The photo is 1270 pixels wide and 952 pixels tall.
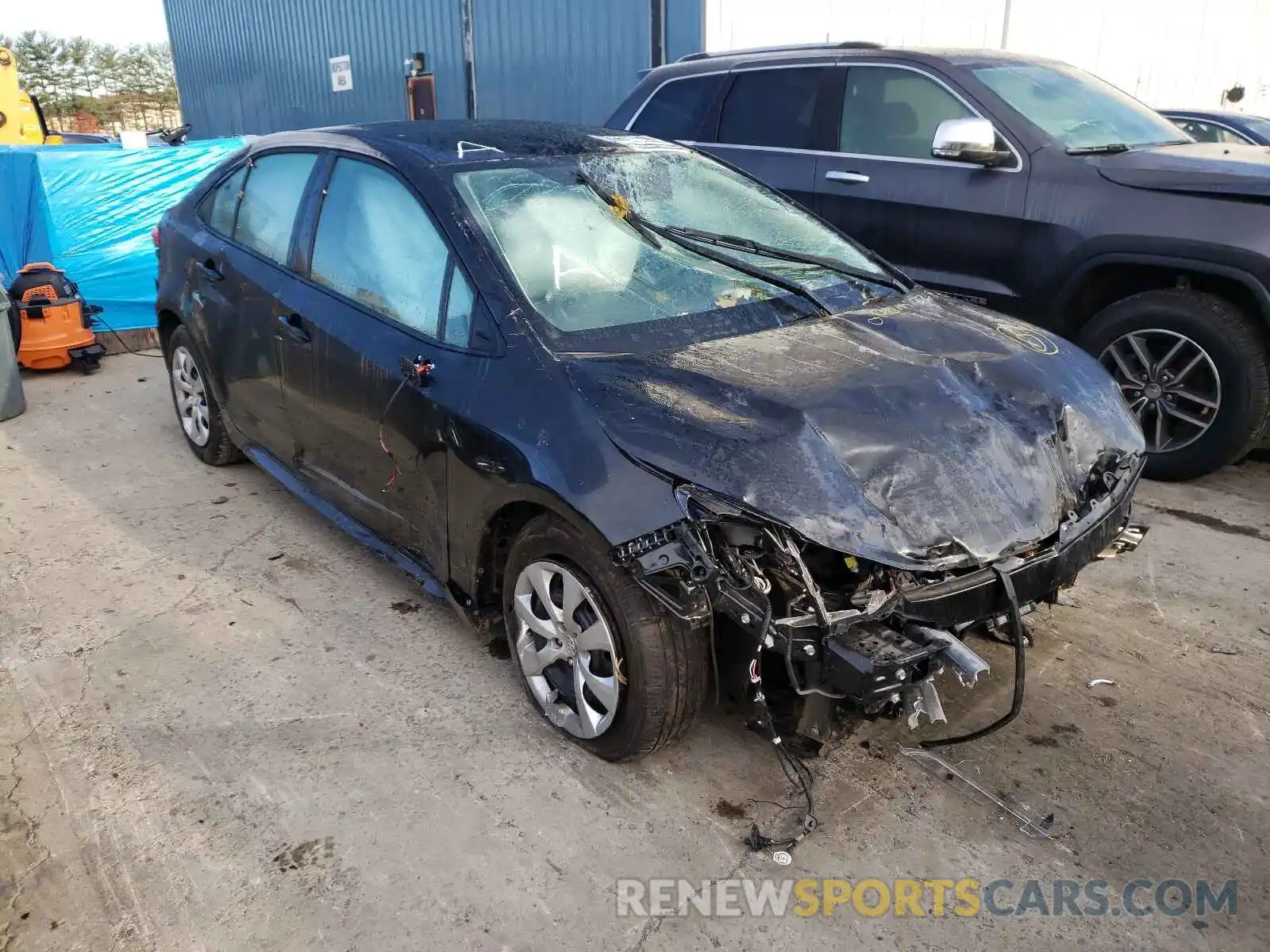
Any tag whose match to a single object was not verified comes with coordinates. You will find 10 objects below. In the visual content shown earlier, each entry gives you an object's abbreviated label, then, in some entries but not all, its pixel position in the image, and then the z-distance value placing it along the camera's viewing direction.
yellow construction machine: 9.68
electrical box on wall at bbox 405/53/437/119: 13.88
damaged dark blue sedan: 2.44
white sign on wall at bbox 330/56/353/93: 15.53
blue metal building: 11.04
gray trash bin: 6.08
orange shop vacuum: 6.96
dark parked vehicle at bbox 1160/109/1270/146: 7.93
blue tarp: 7.42
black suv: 4.57
